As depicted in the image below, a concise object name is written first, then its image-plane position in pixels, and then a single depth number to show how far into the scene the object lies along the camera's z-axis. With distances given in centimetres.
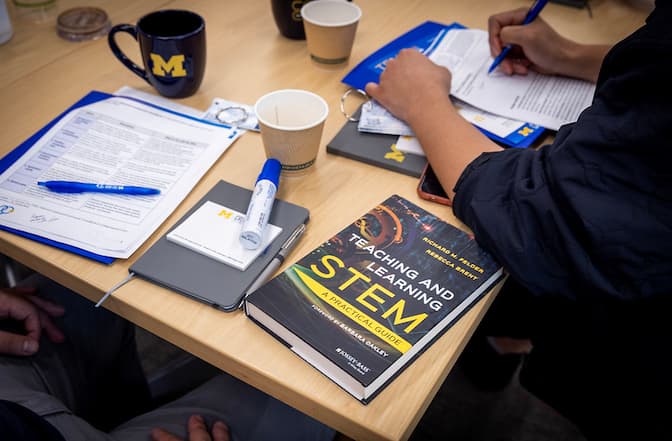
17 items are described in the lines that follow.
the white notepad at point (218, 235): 68
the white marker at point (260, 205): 68
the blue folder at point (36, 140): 70
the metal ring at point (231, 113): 91
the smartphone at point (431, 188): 78
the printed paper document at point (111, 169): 73
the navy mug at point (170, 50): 89
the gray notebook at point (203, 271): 65
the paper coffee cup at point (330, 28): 99
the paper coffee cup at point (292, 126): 77
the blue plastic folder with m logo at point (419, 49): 87
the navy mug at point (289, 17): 107
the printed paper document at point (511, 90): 91
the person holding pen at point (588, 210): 60
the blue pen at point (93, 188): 76
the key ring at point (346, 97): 92
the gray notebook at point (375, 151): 83
